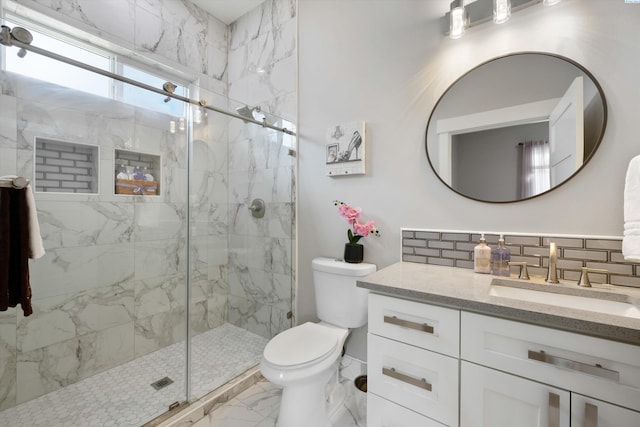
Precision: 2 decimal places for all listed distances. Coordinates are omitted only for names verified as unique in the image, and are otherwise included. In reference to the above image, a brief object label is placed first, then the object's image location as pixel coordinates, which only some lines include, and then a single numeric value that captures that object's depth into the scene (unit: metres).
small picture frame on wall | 1.77
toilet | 1.25
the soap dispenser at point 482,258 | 1.30
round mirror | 1.18
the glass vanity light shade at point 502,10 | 1.27
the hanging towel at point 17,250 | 1.08
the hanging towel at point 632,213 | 0.96
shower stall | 1.56
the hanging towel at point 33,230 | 1.13
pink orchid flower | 1.67
